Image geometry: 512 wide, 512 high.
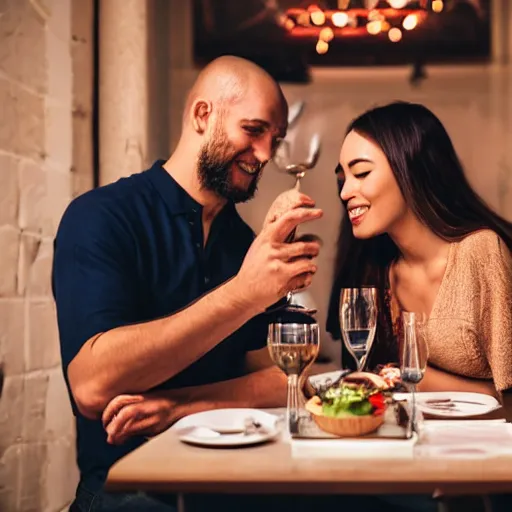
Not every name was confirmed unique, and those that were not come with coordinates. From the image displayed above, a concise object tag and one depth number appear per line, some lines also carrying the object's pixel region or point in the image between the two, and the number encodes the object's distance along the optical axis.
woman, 1.68
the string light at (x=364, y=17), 1.70
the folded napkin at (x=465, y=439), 1.02
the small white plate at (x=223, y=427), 1.05
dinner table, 0.90
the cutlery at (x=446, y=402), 1.38
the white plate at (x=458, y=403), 1.29
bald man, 1.41
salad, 1.09
